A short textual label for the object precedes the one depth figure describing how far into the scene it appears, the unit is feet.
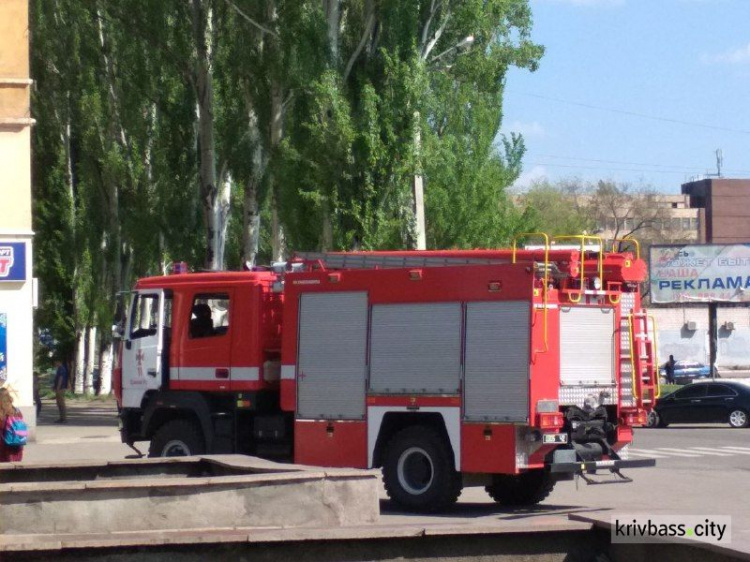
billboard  180.34
